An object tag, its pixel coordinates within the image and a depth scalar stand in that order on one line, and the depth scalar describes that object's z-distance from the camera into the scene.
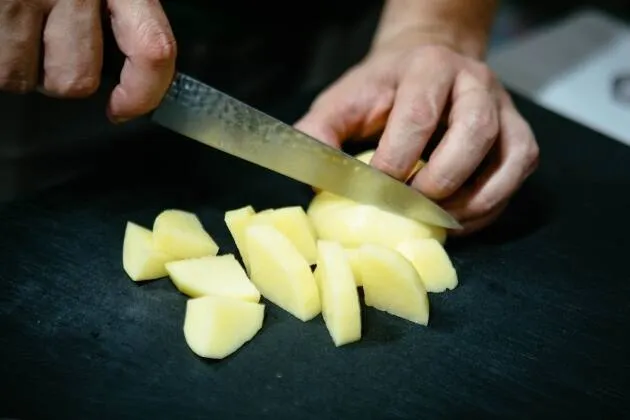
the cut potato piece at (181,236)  0.58
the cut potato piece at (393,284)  0.57
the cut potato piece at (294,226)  0.59
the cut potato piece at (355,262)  0.58
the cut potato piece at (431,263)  0.60
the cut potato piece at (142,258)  0.58
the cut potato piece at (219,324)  0.54
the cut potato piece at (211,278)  0.56
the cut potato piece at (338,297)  0.55
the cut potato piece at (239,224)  0.59
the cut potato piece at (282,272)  0.56
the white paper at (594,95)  0.83
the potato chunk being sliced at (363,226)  0.61
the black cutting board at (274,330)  0.53
